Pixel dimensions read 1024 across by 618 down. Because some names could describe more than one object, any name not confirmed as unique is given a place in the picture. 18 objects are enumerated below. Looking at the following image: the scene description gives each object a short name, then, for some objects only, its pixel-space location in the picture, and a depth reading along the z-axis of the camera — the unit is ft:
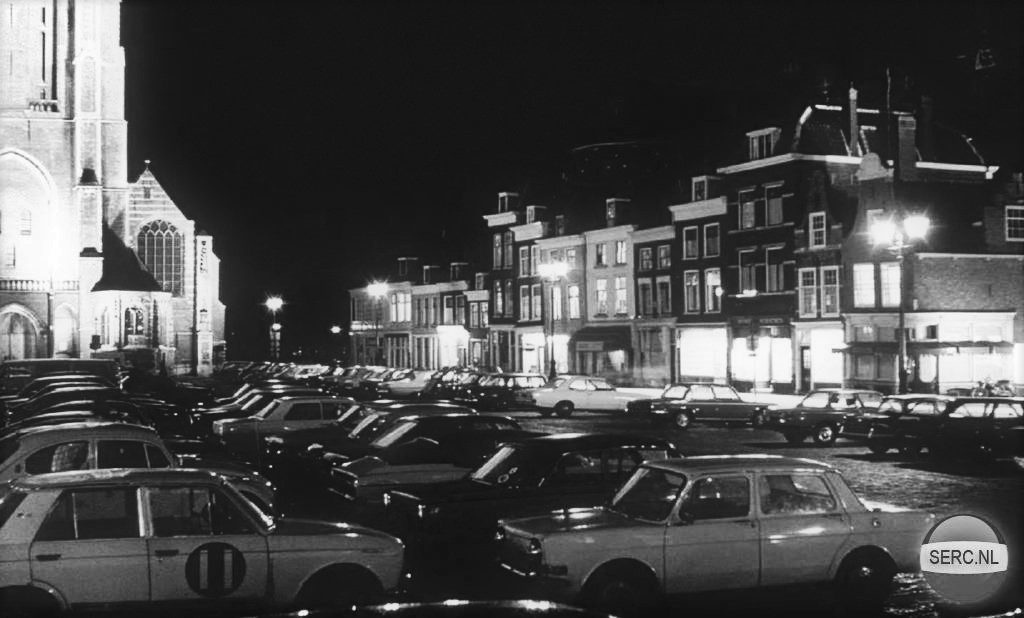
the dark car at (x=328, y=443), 65.16
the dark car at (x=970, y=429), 83.61
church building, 255.09
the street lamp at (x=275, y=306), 300.22
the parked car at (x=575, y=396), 132.77
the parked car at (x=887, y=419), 88.84
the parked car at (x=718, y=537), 33.68
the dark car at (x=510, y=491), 42.65
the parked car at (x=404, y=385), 173.17
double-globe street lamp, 137.58
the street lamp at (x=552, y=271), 176.76
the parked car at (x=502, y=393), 134.82
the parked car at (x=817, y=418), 98.63
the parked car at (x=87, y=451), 46.91
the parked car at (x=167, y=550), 30.14
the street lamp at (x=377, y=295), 301.43
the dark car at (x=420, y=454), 52.44
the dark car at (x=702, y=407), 117.50
